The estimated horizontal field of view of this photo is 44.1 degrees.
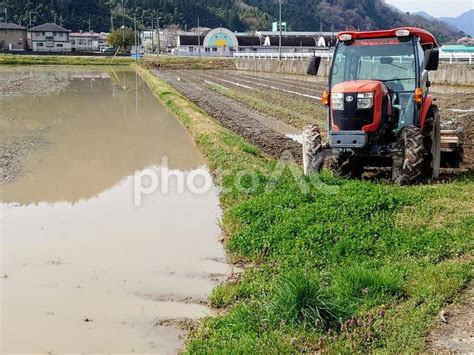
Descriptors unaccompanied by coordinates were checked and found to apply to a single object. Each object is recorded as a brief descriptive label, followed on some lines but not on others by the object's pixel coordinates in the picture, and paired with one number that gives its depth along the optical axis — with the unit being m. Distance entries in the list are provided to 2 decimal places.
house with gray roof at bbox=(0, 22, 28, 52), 101.88
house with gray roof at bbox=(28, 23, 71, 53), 105.06
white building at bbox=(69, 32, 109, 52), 118.75
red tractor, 8.44
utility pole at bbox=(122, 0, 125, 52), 96.12
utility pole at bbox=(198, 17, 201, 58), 102.75
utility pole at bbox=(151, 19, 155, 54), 110.50
